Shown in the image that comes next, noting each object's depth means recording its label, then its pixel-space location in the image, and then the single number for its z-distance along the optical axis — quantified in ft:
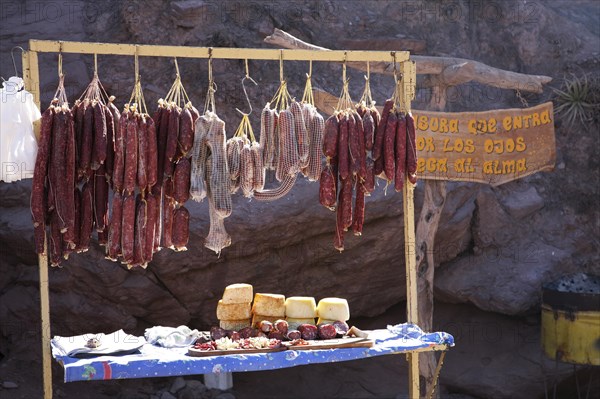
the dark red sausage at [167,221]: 19.72
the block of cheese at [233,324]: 20.36
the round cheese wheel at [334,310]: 20.44
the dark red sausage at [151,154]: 18.94
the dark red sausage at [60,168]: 18.20
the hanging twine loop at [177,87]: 19.39
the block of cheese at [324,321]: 20.42
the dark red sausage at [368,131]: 20.54
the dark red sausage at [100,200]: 18.89
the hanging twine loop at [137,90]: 19.13
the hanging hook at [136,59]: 18.85
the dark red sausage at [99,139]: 18.54
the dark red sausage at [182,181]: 19.35
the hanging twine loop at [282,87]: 20.20
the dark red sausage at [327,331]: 19.71
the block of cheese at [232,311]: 20.27
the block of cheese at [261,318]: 20.42
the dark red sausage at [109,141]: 19.01
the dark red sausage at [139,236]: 18.94
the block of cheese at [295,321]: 20.44
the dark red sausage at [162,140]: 19.40
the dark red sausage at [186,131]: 19.39
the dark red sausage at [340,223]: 20.76
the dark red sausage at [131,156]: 18.69
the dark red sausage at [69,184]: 18.22
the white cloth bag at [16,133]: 18.25
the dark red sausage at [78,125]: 18.69
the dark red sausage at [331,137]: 20.29
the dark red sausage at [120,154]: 18.72
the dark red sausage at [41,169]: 18.20
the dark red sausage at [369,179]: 20.59
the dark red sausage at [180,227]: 19.54
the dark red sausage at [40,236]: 18.48
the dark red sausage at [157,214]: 19.25
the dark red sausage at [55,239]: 18.47
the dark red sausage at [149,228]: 19.03
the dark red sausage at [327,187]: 20.49
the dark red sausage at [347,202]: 20.59
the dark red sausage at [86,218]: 18.61
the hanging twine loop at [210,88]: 19.56
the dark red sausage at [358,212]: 21.11
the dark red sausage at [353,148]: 20.34
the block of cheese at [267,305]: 20.39
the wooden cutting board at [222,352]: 18.30
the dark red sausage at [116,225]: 18.88
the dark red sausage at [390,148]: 20.56
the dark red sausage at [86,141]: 18.48
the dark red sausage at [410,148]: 20.83
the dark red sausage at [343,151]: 20.31
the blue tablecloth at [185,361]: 17.54
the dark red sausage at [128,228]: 18.84
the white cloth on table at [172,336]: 19.33
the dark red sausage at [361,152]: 20.45
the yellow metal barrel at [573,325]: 29.45
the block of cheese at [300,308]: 20.58
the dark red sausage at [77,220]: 18.61
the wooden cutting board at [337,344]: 18.94
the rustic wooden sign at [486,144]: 26.35
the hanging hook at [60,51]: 18.69
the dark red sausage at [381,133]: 20.65
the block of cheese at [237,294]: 20.22
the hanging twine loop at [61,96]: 18.71
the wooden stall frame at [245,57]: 18.97
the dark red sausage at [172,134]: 19.26
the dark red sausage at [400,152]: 20.65
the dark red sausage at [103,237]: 19.36
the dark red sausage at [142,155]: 18.85
